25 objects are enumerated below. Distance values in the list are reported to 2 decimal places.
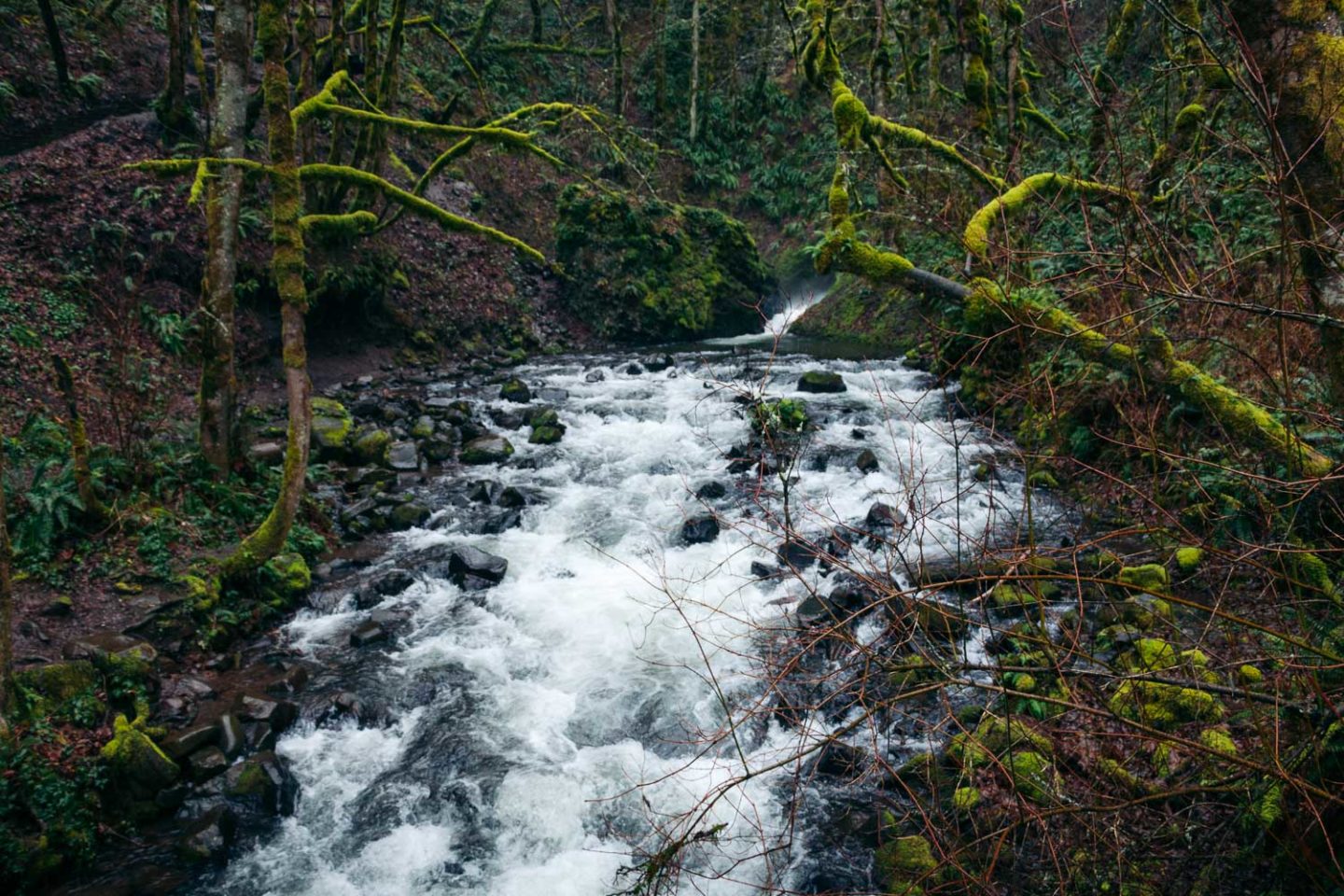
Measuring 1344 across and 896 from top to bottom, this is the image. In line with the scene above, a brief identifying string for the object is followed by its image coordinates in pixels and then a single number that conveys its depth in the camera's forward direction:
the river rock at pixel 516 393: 13.74
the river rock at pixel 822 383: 13.57
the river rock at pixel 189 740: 4.99
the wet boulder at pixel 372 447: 10.44
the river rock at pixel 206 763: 4.93
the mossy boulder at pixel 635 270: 19.88
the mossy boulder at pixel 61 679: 4.89
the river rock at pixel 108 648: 5.37
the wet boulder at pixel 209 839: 4.45
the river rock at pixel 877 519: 8.29
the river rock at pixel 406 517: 9.03
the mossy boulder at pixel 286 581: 6.96
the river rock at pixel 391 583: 7.58
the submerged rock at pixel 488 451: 11.24
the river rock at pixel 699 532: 8.75
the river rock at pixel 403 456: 10.67
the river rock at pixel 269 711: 5.51
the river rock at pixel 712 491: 9.55
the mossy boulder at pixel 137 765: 4.70
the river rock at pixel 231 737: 5.16
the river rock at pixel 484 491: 9.86
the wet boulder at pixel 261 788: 4.89
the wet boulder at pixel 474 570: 7.89
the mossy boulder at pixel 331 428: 10.19
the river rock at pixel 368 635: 6.76
